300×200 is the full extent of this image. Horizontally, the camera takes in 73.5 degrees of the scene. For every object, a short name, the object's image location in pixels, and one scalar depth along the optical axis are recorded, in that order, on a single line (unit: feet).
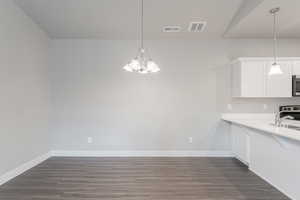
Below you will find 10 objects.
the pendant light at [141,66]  8.64
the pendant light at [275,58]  10.39
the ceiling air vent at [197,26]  13.57
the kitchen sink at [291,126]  10.73
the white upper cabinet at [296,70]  13.92
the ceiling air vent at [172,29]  14.06
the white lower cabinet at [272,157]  8.57
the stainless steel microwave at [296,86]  13.79
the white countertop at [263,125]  8.31
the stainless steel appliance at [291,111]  14.07
